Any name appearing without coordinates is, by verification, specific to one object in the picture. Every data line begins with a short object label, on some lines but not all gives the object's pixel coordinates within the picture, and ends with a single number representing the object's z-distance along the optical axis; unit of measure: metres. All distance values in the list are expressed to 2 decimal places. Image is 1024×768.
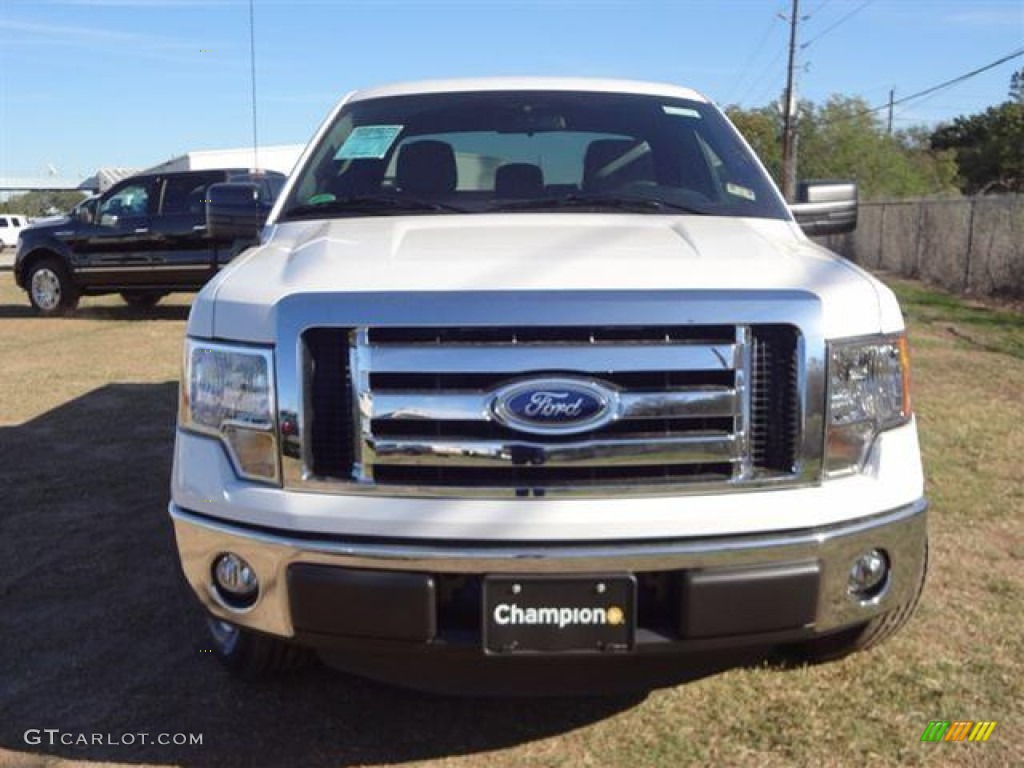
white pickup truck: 2.28
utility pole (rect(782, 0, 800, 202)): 37.31
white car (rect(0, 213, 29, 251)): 44.62
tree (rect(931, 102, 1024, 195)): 51.88
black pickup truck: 12.74
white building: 38.94
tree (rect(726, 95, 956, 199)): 40.31
